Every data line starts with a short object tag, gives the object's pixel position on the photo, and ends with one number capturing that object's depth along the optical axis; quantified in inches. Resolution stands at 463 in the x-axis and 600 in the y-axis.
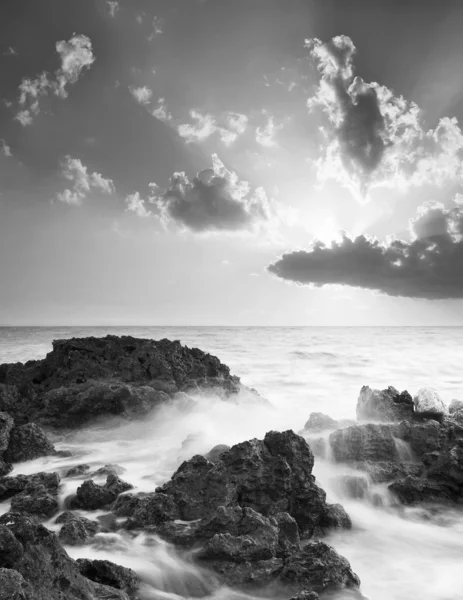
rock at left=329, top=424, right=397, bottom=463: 278.8
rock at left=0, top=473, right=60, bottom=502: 234.7
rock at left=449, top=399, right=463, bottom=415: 332.5
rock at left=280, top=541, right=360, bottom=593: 156.6
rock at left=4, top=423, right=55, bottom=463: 298.2
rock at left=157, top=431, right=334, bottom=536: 207.9
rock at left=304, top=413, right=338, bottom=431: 323.6
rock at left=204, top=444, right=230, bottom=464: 258.8
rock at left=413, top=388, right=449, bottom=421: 318.7
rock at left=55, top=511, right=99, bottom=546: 187.2
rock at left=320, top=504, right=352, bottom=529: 218.7
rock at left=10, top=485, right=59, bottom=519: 216.5
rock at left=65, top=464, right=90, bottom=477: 272.7
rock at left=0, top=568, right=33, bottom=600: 101.6
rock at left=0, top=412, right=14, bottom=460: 291.9
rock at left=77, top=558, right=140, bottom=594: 146.4
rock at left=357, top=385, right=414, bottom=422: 331.0
